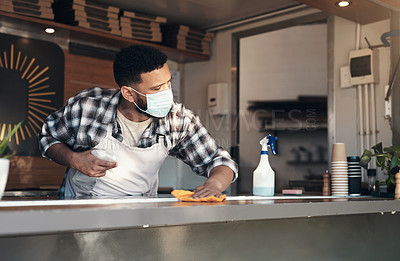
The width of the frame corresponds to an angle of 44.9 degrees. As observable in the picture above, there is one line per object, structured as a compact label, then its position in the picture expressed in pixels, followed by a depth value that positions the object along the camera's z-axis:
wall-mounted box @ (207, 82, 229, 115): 4.71
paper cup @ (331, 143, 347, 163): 2.36
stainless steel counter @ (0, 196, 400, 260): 1.04
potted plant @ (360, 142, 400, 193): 2.37
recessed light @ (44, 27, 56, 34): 4.01
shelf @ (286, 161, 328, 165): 6.48
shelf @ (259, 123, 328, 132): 6.32
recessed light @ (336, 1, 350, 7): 3.12
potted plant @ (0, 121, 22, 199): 1.25
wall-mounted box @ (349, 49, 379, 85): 3.51
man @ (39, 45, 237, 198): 2.07
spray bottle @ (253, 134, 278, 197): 1.96
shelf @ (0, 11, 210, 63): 3.81
